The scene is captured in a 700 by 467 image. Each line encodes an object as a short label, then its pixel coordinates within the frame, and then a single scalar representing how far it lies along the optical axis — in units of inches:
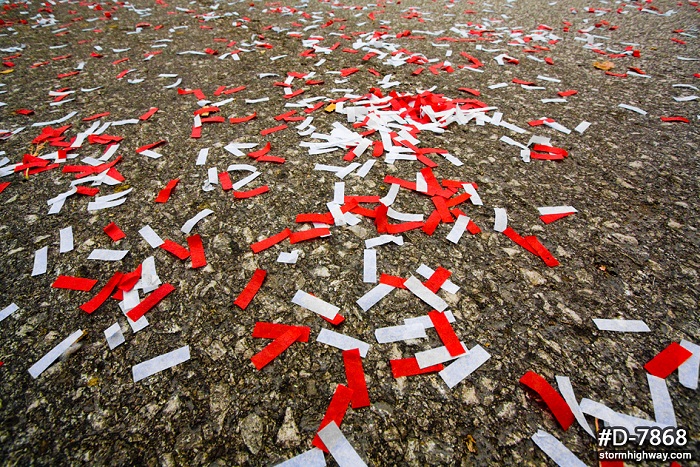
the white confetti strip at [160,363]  13.7
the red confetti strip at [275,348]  13.9
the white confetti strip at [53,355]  13.8
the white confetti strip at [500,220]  18.8
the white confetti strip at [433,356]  13.8
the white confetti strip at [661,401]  12.2
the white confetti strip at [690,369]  12.9
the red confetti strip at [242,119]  27.3
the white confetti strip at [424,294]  15.5
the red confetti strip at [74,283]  16.5
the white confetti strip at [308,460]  11.6
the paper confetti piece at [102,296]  15.7
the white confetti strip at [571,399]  12.2
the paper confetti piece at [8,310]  15.5
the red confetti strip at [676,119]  25.7
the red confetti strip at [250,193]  20.8
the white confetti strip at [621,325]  14.5
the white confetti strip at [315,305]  15.3
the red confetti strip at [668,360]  13.3
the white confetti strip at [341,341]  14.3
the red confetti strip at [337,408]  12.1
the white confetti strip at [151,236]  18.4
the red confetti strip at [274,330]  14.6
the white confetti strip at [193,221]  19.0
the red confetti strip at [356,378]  12.8
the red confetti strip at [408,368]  13.6
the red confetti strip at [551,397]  12.3
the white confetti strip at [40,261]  17.2
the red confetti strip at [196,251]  17.4
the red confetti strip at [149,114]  27.8
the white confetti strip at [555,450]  11.5
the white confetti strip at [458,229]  18.3
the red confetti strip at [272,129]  25.9
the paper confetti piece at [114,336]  14.5
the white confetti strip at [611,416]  12.1
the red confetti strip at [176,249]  17.7
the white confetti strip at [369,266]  16.6
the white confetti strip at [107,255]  17.7
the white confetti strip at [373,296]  15.7
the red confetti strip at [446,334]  14.2
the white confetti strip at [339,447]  11.6
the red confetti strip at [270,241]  17.9
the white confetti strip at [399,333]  14.6
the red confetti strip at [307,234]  18.3
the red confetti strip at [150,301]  15.4
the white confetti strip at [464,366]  13.4
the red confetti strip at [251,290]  15.8
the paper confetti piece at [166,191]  20.8
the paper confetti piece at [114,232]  18.7
